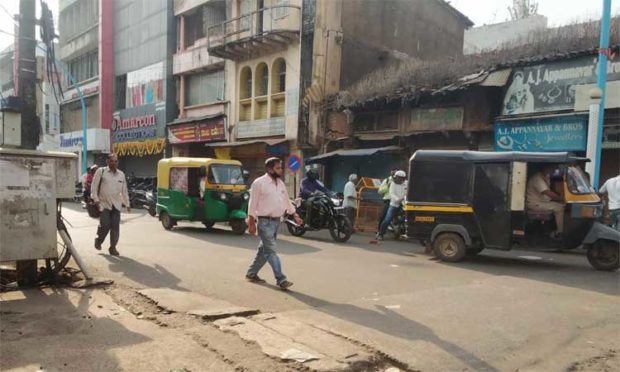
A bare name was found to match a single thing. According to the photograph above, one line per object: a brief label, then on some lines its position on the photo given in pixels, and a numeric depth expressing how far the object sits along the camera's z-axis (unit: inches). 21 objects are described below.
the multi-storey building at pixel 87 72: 1311.5
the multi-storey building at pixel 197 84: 1009.5
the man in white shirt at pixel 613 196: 435.2
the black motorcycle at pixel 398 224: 508.4
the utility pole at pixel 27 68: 249.4
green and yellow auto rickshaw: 517.0
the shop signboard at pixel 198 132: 988.0
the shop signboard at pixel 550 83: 533.3
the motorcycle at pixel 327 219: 467.2
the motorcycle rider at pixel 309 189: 491.5
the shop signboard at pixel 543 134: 539.5
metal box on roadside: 230.2
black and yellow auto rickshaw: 329.7
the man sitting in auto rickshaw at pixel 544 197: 335.9
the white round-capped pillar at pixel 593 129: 427.8
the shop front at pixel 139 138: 1152.2
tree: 1277.1
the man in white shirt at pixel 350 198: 534.0
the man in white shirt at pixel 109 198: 355.9
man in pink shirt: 261.4
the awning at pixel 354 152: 669.3
